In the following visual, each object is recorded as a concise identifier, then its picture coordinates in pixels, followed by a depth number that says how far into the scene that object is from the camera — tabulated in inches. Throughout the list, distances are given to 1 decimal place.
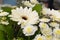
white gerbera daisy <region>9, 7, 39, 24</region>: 20.4
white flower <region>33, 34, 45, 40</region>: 20.2
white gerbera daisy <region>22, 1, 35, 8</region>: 25.0
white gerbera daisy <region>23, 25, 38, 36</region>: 19.9
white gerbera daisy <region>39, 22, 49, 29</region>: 20.7
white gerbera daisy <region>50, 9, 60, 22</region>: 22.2
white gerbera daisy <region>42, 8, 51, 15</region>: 23.3
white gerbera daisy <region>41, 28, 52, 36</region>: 20.8
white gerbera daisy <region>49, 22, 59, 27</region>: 21.5
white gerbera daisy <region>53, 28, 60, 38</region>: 20.3
